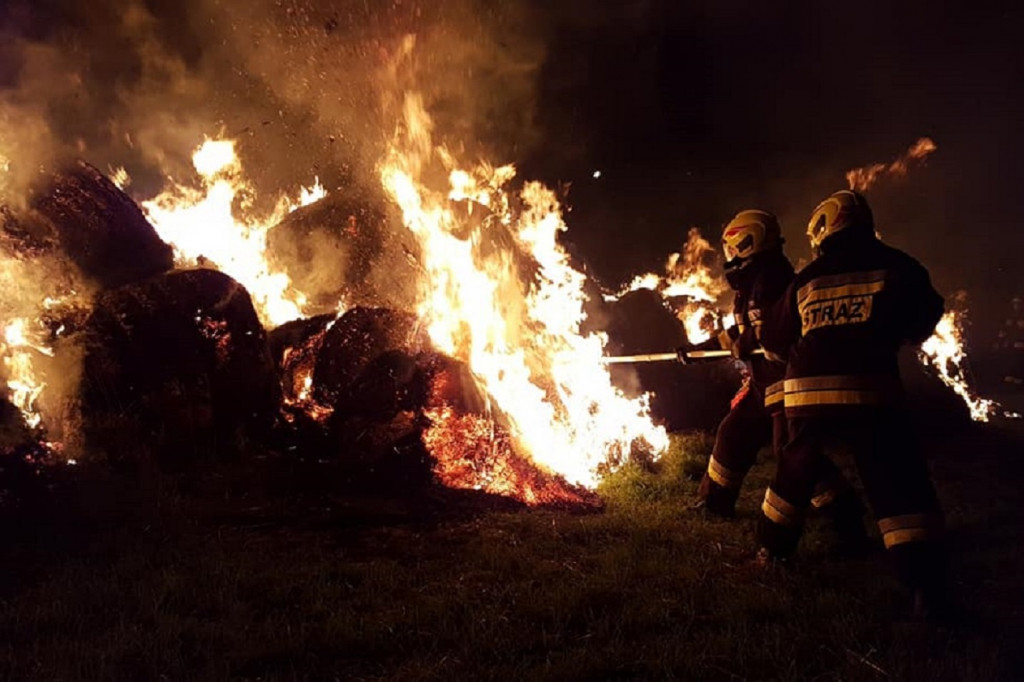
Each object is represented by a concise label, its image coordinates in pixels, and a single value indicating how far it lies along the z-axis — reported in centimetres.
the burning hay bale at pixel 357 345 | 718
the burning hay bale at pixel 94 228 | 732
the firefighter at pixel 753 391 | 505
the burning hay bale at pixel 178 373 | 695
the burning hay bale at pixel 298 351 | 786
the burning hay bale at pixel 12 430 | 572
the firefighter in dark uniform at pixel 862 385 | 375
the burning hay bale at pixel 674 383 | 1012
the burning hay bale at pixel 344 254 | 984
